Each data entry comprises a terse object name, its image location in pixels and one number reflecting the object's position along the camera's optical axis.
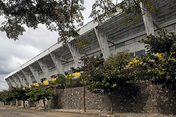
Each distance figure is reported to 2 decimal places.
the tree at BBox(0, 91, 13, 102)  32.82
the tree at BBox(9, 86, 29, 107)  27.20
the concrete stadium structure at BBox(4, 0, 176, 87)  18.06
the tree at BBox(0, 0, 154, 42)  4.77
